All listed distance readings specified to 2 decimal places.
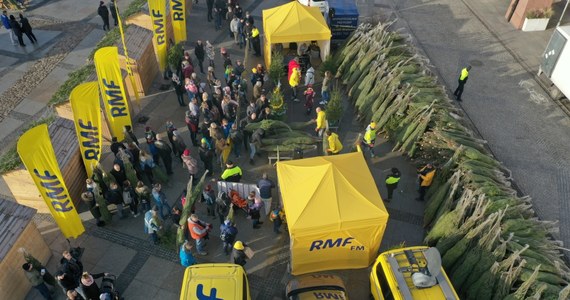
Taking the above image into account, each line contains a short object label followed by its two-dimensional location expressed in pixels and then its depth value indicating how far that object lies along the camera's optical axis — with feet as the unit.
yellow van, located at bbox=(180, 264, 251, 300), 28.81
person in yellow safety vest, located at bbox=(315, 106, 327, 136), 45.72
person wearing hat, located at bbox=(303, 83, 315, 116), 51.36
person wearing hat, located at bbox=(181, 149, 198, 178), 41.39
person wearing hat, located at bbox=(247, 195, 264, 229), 37.81
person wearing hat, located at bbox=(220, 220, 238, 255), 35.35
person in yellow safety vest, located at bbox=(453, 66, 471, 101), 53.56
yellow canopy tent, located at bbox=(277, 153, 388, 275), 32.76
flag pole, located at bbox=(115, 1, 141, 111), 48.92
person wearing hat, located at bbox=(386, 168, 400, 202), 40.01
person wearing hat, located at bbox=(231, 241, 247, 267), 33.14
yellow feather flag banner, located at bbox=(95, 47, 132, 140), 42.50
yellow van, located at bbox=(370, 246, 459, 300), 28.24
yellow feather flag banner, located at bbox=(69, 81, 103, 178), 38.60
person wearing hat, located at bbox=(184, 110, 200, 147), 45.65
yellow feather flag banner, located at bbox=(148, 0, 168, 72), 51.93
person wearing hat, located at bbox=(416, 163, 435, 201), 40.22
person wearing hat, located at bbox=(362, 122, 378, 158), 44.29
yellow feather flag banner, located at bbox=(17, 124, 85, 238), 31.96
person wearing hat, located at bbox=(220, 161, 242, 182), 39.96
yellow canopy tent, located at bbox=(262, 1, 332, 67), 54.65
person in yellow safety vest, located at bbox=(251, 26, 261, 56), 60.80
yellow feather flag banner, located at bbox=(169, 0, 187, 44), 57.06
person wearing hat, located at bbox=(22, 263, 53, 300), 31.50
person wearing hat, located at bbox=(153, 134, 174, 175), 41.92
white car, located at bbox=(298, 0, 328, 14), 67.05
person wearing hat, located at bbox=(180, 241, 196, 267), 33.30
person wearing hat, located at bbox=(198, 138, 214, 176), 42.34
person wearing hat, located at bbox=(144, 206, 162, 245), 35.50
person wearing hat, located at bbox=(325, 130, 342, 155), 42.96
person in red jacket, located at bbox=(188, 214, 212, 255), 35.24
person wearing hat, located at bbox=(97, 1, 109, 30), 65.50
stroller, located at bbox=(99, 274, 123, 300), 32.17
